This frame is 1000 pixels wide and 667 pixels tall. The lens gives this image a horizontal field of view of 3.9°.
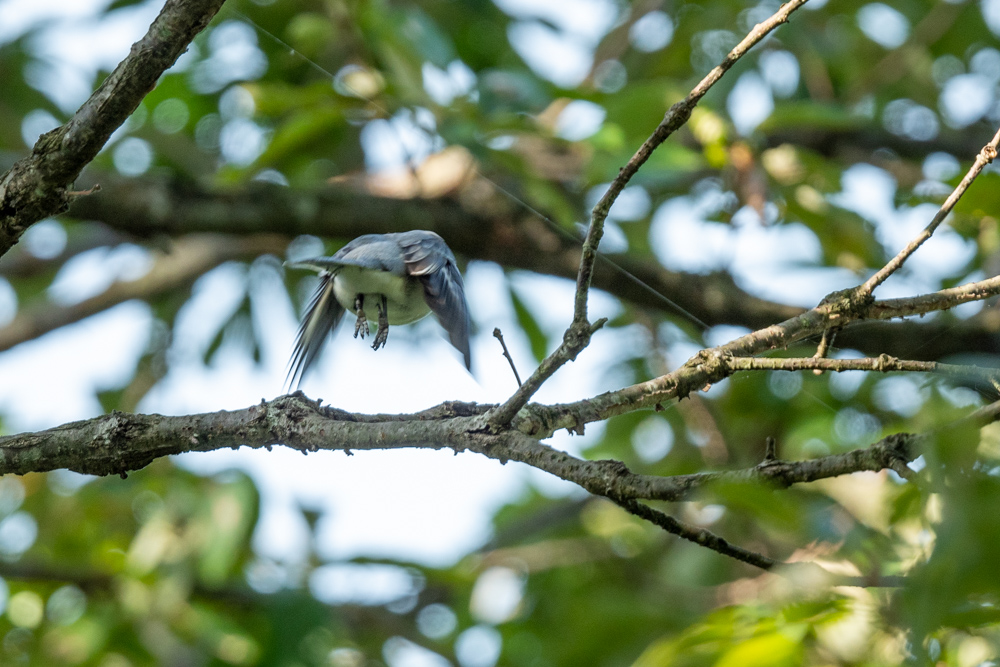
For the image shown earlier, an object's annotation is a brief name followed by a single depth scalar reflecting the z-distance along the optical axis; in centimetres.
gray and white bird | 676
